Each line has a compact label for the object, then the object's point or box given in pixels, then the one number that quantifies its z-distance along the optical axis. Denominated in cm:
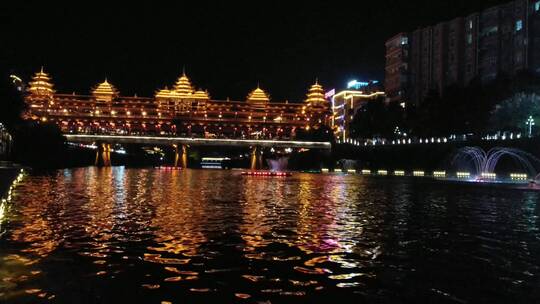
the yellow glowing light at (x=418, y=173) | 9639
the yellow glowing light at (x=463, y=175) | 7712
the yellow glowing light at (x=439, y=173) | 8734
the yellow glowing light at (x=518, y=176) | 7188
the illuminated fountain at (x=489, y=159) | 7950
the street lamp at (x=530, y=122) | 8260
